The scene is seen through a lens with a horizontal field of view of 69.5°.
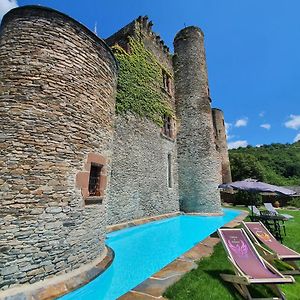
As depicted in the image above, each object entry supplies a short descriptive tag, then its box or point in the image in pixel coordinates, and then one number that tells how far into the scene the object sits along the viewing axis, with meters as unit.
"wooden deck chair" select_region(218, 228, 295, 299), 3.47
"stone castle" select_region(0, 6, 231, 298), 4.53
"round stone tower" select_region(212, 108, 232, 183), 27.06
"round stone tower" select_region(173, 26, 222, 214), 15.96
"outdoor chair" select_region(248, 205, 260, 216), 9.99
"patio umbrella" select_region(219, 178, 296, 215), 8.30
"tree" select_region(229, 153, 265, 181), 31.08
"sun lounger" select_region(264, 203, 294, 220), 9.02
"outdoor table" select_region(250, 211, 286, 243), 7.67
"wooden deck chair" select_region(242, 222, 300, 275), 4.59
